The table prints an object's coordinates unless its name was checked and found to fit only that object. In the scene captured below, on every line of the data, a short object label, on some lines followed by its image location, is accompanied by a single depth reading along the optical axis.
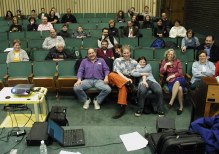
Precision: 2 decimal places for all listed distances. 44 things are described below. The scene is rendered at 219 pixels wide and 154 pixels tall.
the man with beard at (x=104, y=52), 5.36
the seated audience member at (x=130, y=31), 7.16
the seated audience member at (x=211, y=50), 5.52
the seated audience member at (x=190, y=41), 6.18
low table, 3.36
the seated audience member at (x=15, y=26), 7.54
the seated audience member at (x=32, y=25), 7.83
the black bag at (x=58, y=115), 3.28
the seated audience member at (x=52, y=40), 6.13
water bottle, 2.57
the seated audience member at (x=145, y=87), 4.24
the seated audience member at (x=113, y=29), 7.12
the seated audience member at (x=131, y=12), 9.74
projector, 3.45
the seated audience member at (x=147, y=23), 8.13
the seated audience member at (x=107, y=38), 6.18
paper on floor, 2.75
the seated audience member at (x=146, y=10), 9.42
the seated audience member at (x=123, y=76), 4.27
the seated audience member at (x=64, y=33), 6.97
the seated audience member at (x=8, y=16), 9.39
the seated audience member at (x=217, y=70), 4.73
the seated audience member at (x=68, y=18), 8.91
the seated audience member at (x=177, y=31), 7.30
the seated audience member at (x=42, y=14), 9.14
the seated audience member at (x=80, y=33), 7.11
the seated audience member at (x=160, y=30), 7.32
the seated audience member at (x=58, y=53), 5.36
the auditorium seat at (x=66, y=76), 4.67
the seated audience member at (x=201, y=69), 4.51
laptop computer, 2.71
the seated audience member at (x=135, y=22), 8.03
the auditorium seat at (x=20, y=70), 4.85
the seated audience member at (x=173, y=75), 4.36
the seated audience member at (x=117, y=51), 5.26
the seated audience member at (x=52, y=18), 8.90
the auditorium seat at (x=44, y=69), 4.85
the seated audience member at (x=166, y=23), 8.05
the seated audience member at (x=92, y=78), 4.46
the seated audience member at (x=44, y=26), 7.65
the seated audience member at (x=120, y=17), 9.11
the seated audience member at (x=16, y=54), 5.37
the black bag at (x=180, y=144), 2.38
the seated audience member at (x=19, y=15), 9.73
